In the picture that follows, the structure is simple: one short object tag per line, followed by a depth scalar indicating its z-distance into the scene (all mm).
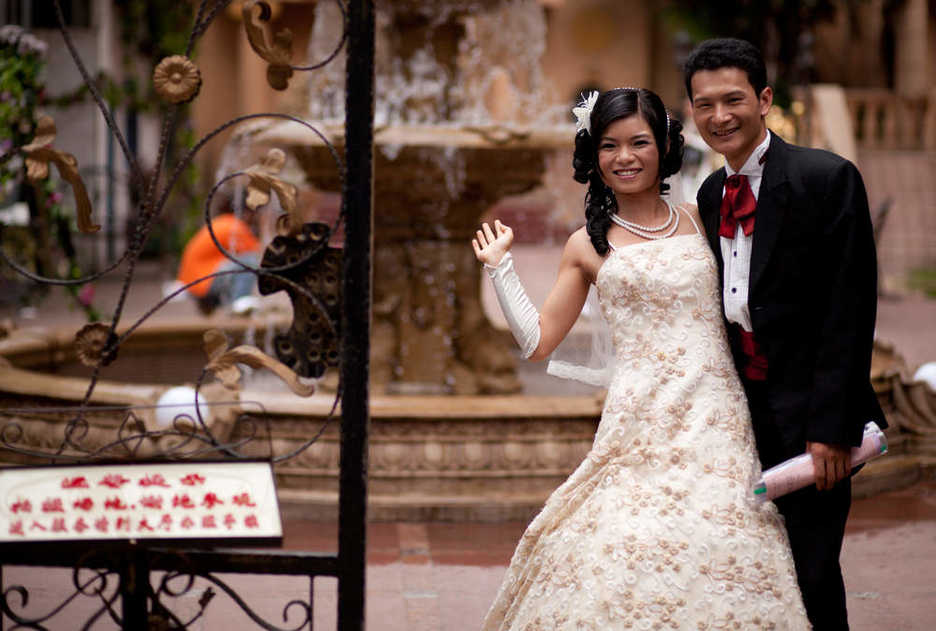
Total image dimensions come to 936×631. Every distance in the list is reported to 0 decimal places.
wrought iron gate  2711
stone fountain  6969
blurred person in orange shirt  9578
